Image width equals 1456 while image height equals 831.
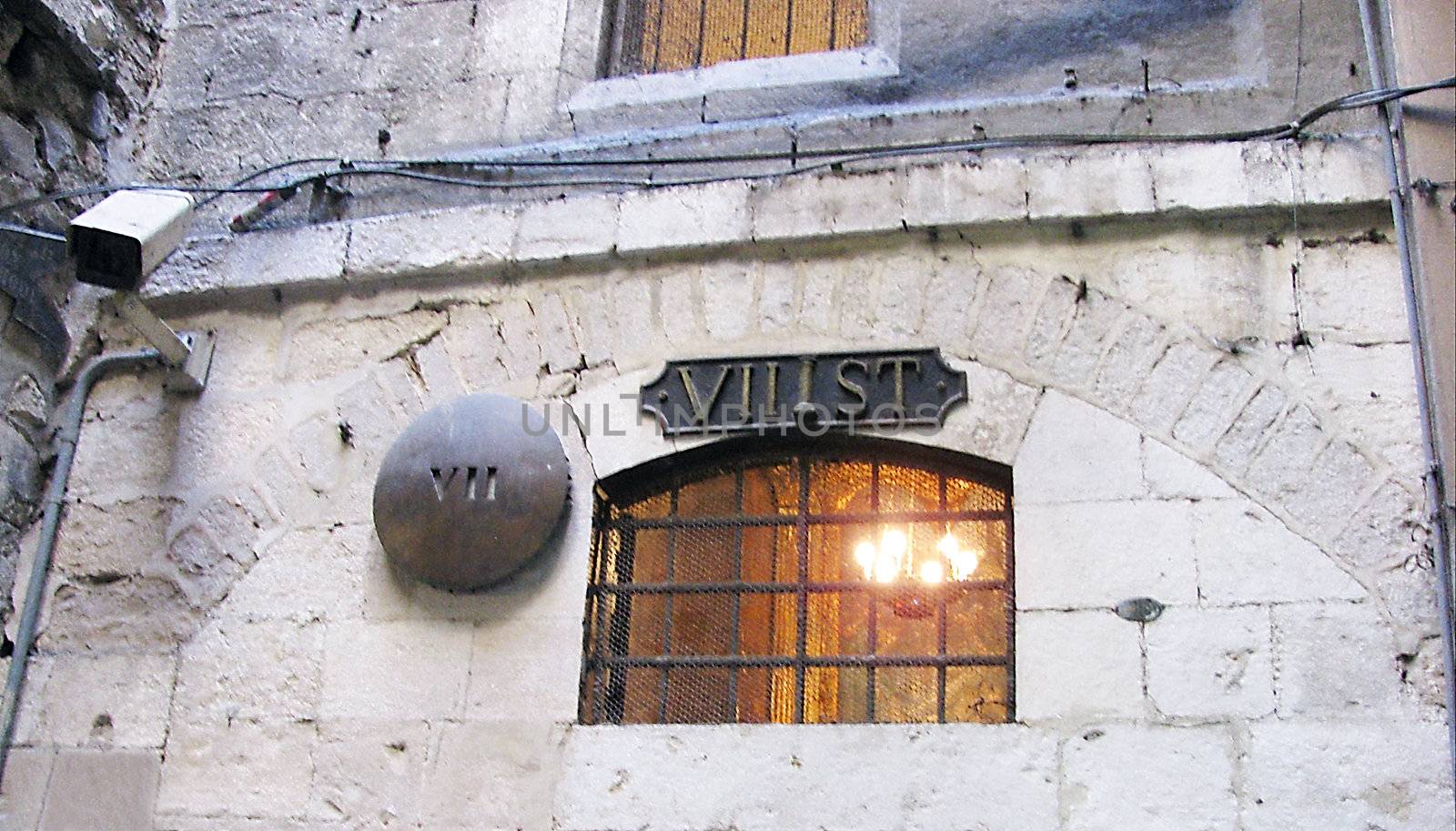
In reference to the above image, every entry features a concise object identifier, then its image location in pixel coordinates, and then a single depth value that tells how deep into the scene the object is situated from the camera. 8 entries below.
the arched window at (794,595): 3.38
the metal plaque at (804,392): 3.53
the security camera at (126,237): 3.55
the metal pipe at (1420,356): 2.93
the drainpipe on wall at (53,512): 3.78
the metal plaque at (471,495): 3.54
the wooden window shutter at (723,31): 4.41
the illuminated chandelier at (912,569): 3.44
